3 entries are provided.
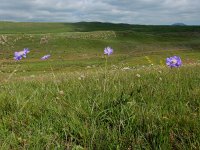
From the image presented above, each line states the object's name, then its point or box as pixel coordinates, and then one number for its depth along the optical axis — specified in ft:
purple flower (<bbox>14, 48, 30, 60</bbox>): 9.04
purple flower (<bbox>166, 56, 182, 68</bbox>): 8.43
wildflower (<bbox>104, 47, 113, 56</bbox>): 9.00
